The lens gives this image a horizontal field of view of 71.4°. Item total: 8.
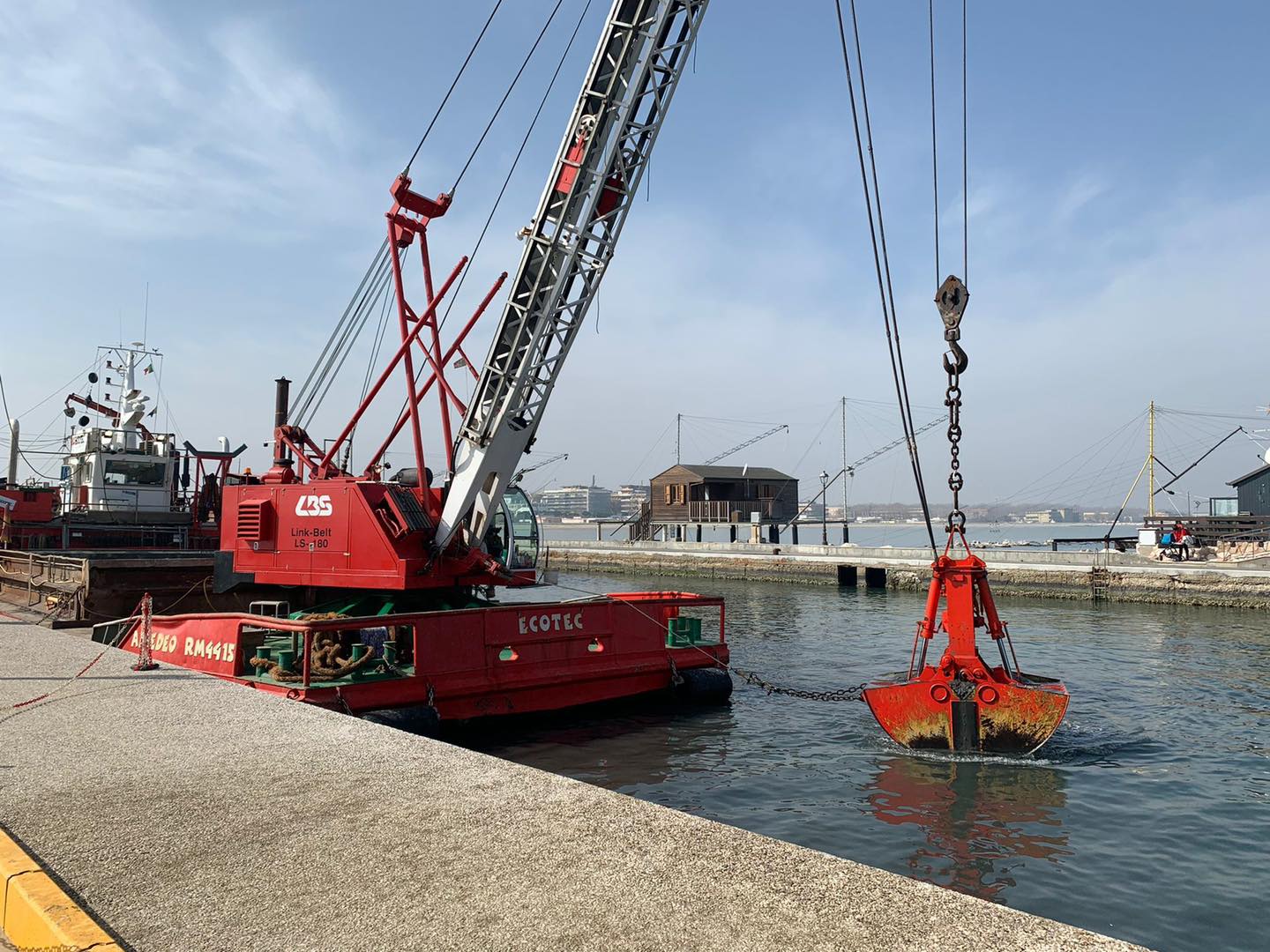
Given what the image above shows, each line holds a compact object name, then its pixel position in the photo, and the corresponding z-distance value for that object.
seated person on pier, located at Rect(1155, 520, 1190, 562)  42.66
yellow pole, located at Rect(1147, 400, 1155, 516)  60.56
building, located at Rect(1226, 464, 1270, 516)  49.75
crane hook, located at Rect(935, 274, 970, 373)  11.88
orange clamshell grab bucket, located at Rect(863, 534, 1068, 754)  11.64
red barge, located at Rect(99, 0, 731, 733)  12.99
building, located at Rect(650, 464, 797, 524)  68.25
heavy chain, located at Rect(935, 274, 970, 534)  11.87
